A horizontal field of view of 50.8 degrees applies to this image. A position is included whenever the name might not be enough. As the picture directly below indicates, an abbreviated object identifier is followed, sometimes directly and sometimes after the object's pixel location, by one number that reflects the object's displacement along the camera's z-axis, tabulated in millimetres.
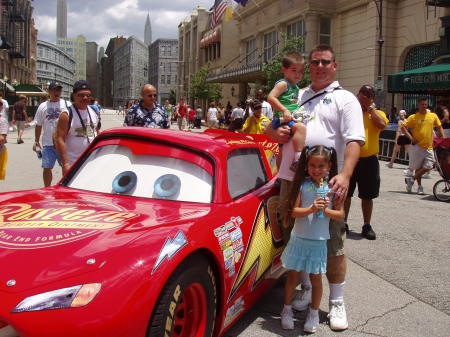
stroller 8859
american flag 37688
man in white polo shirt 3410
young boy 3594
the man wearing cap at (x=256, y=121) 8125
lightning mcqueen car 2090
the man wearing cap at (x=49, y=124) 6805
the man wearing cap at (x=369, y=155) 5926
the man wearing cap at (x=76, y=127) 5676
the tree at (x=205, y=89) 52781
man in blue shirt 6238
